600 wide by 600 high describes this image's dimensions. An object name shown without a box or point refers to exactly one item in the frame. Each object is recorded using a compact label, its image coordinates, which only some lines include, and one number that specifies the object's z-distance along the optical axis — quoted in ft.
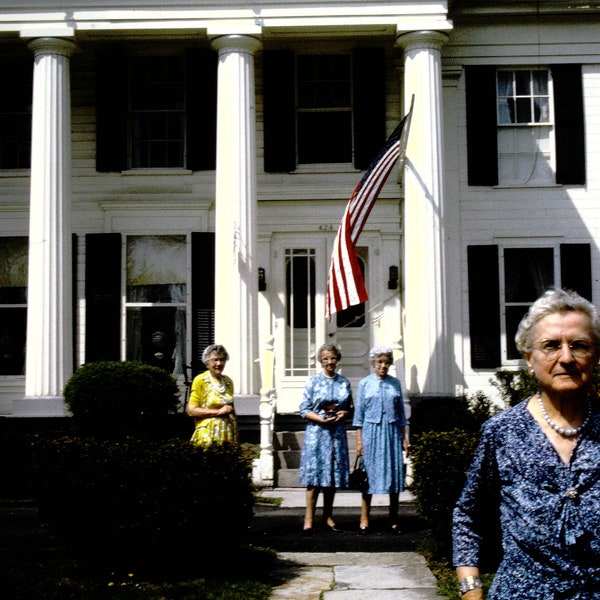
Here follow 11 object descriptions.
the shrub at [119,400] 46.29
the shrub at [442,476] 27.40
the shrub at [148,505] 26.04
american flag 45.55
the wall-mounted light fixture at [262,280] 56.49
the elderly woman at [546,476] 11.21
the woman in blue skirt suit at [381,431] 34.06
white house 56.29
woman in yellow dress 34.50
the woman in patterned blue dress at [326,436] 34.47
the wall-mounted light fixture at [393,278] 56.44
